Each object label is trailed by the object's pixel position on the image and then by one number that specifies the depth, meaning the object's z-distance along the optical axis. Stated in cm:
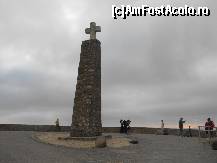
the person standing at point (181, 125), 1286
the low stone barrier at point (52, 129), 1446
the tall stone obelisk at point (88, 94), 1071
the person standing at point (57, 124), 1454
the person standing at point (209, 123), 1088
